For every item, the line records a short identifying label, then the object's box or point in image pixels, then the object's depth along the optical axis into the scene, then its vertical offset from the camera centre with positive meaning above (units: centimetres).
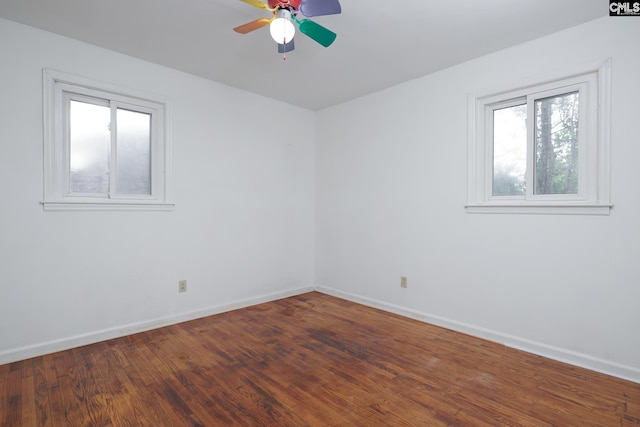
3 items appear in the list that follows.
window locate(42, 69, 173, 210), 261 +57
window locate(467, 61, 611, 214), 234 +54
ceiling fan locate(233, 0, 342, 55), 192 +122
